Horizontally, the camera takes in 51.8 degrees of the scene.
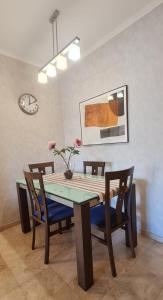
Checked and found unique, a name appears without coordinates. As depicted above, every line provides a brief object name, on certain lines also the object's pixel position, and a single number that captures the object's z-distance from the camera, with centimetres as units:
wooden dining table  139
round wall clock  277
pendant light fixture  171
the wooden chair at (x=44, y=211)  170
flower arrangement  218
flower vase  225
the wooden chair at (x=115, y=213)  148
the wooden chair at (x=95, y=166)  245
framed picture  225
